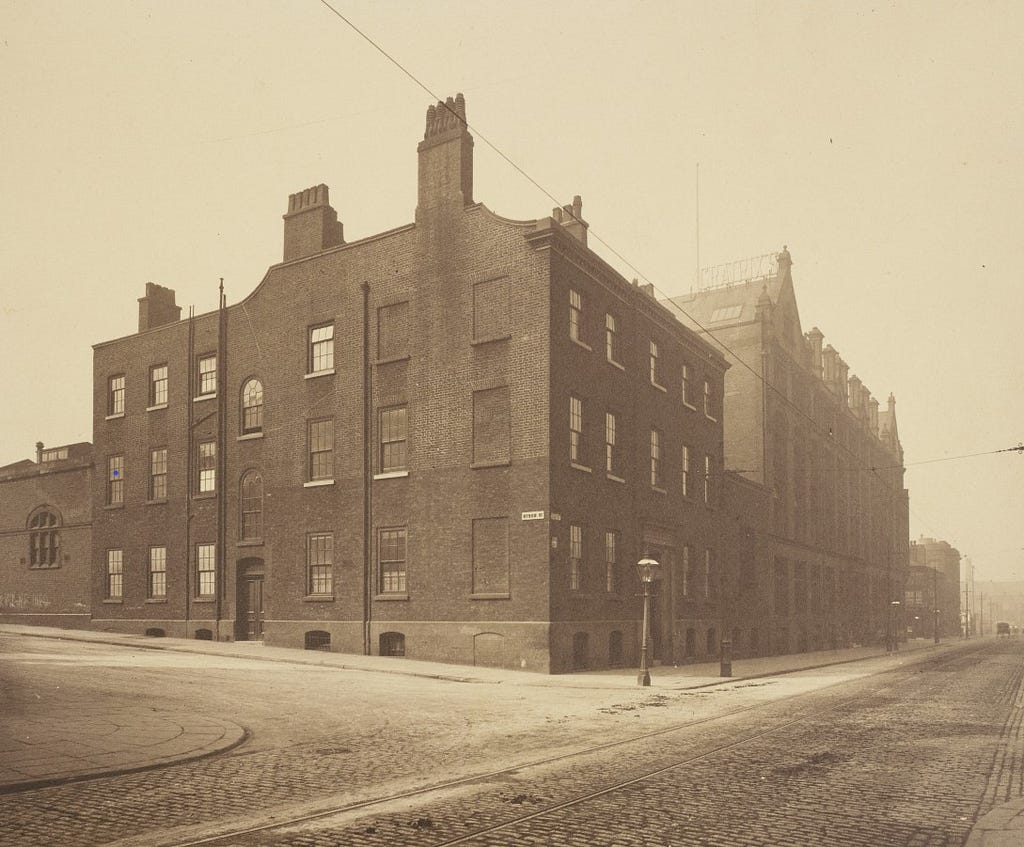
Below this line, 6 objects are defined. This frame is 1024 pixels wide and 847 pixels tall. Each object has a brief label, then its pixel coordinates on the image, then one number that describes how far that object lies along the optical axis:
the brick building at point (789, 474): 46.12
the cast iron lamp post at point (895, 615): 80.88
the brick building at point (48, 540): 40.03
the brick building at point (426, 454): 27.75
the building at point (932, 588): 114.00
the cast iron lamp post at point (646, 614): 23.88
